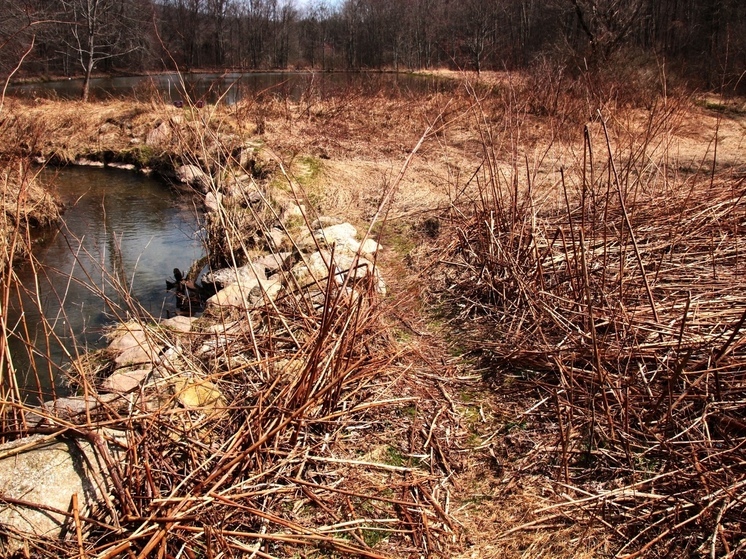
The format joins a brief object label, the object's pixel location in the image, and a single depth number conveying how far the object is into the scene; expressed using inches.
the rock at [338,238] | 202.5
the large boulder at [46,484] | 68.8
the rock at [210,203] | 302.7
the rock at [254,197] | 284.5
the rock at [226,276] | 203.4
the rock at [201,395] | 94.3
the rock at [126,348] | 151.8
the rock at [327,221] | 238.6
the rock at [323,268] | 160.4
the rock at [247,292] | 157.5
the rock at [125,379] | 129.1
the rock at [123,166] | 487.4
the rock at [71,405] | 80.8
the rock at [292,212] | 257.8
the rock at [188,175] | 373.6
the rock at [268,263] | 207.0
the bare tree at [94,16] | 707.4
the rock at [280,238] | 233.9
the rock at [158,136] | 482.1
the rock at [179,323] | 169.8
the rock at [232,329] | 117.4
